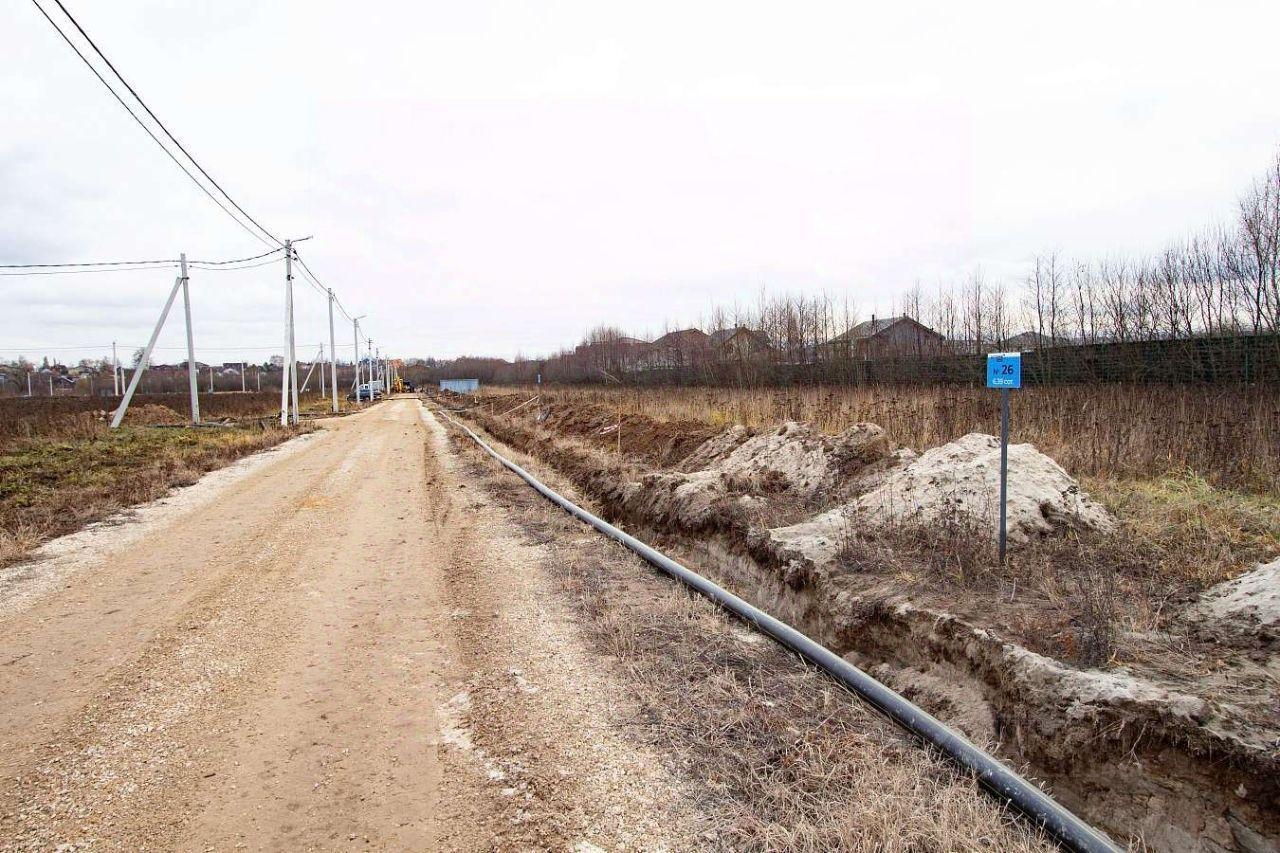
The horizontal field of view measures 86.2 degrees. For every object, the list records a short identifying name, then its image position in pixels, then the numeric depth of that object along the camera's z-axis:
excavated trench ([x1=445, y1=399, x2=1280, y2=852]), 2.64
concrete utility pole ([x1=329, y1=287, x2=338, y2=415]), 44.14
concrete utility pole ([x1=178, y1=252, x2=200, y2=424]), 23.01
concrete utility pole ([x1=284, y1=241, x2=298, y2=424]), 26.81
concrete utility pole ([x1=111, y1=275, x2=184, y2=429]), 21.12
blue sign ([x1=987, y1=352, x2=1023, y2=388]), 4.69
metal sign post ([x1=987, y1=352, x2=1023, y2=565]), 4.68
